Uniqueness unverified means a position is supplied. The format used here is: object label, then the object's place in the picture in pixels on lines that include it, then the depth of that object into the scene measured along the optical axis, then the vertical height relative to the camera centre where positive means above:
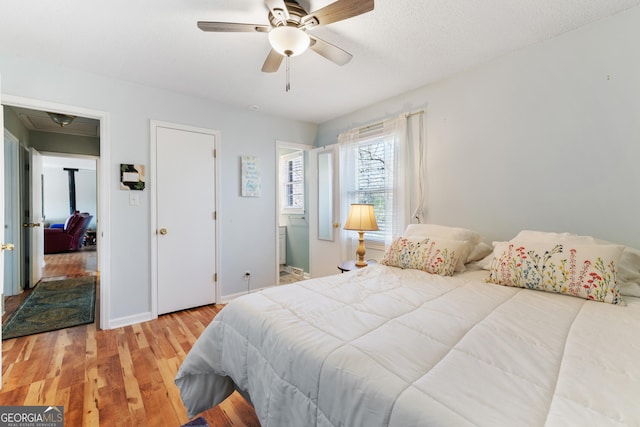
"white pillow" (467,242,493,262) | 2.24 -0.33
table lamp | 2.92 -0.11
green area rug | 2.70 -1.10
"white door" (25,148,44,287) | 4.05 -0.13
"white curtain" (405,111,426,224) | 2.90 +0.50
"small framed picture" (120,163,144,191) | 2.77 +0.34
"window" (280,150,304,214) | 4.82 +0.51
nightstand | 2.84 -0.57
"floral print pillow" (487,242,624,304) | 1.44 -0.32
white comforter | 0.71 -0.47
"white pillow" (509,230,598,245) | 1.72 -0.17
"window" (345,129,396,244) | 3.17 +0.43
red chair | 6.90 -0.62
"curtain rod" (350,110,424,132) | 2.93 +1.02
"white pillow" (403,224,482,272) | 2.13 -0.19
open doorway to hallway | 3.51 +0.39
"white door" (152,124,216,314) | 3.01 -0.08
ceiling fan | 1.53 +1.09
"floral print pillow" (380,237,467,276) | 2.01 -0.32
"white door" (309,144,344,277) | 3.79 -0.01
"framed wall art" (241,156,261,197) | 3.55 +0.44
